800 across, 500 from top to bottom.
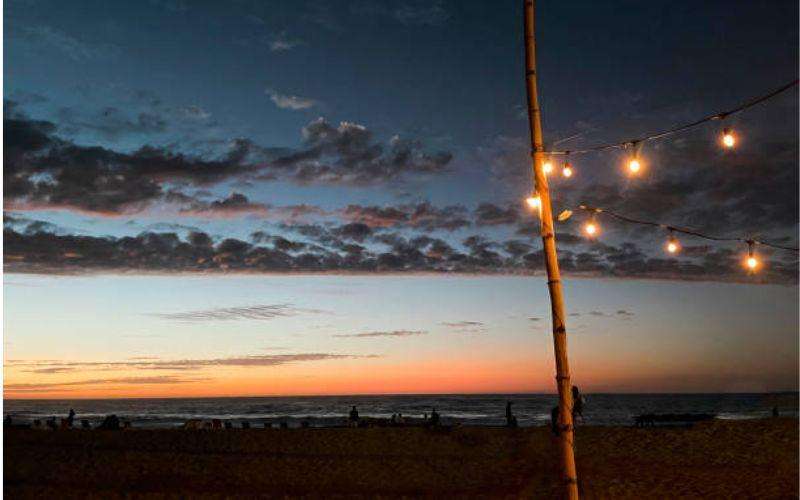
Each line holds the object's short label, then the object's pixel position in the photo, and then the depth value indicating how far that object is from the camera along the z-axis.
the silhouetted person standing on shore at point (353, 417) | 40.17
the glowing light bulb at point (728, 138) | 7.03
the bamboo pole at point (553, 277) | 6.72
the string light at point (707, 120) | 5.88
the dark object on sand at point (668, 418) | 41.56
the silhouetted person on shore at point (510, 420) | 33.53
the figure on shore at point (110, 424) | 34.91
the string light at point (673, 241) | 8.60
